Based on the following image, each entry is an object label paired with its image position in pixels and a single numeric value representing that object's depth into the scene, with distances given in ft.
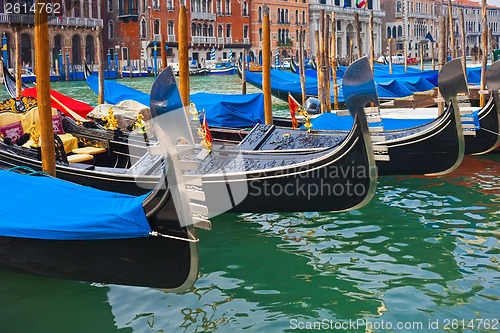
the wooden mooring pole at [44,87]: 12.25
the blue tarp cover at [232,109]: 26.81
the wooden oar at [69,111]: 22.68
